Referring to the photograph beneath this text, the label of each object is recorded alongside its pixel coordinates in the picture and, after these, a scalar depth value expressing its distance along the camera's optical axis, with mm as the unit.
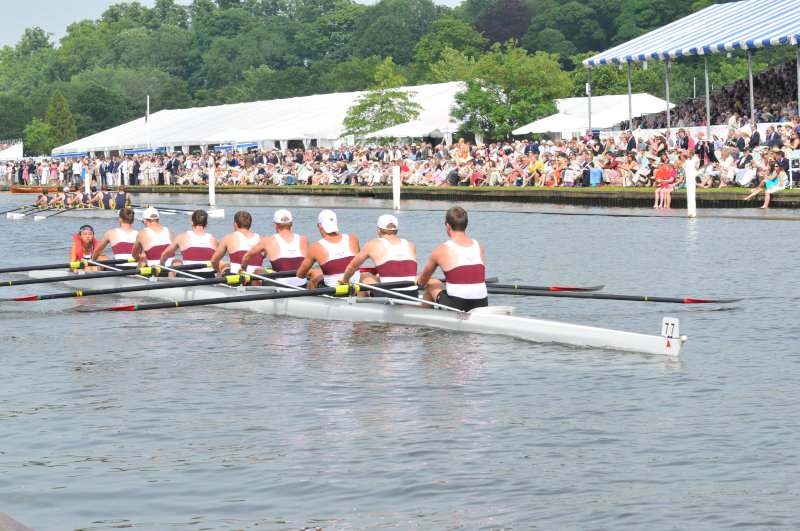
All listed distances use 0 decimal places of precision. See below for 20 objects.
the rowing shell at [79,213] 44897
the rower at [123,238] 22500
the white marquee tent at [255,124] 71750
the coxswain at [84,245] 23016
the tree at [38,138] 144375
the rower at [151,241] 22125
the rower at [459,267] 16266
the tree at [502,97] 63625
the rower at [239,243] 20136
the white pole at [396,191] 43959
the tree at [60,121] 142750
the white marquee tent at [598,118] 55562
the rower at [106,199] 45731
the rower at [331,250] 18281
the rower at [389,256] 17391
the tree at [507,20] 150500
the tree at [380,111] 68625
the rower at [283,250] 19641
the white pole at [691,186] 34438
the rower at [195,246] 21281
